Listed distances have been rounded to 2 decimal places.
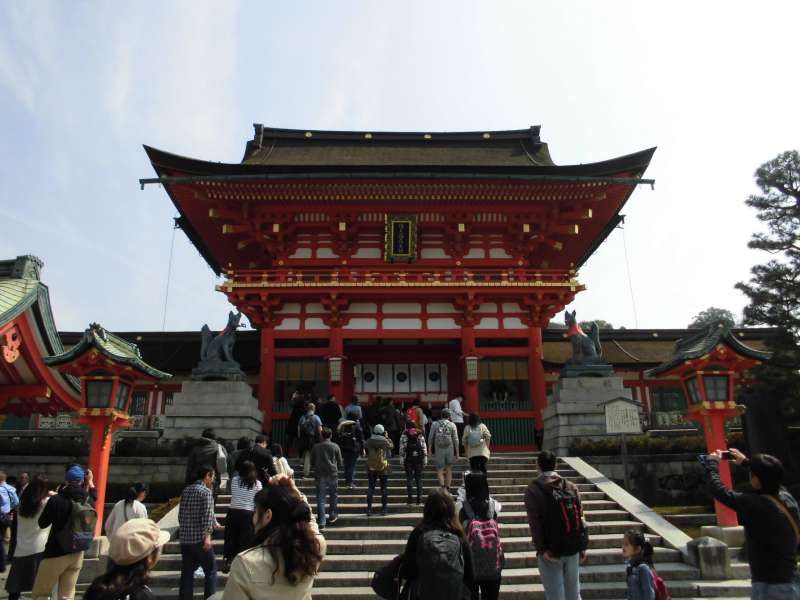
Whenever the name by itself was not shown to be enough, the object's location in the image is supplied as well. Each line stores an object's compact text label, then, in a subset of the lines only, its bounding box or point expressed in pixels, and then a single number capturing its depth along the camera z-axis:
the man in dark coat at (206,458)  7.88
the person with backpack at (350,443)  12.20
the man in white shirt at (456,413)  15.16
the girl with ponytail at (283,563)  3.04
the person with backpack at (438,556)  3.97
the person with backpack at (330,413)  14.69
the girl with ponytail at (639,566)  5.77
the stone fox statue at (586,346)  17.16
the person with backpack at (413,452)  11.02
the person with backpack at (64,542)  6.75
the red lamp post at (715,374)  11.95
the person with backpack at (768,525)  4.52
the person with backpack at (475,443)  11.08
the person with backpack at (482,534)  5.52
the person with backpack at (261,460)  7.91
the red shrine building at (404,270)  19.52
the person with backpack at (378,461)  10.67
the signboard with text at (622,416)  14.03
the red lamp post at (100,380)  11.71
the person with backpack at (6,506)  9.51
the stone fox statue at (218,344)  16.98
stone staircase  8.39
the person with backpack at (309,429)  12.53
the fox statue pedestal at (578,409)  15.89
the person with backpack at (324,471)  10.07
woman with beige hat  3.21
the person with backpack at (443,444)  11.33
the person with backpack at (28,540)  7.38
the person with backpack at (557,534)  5.63
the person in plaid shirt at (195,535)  6.81
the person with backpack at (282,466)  8.84
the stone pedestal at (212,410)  15.76
